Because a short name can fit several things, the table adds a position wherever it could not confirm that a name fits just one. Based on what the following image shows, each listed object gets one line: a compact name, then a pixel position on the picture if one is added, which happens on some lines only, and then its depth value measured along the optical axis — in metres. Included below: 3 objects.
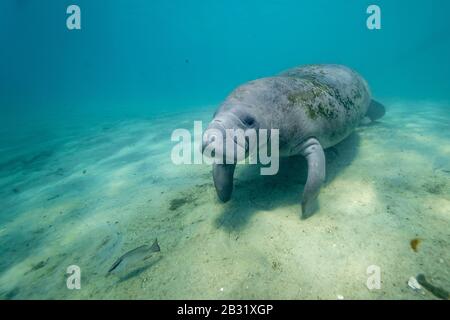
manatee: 3.64
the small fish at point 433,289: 2.41
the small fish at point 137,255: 3.20
